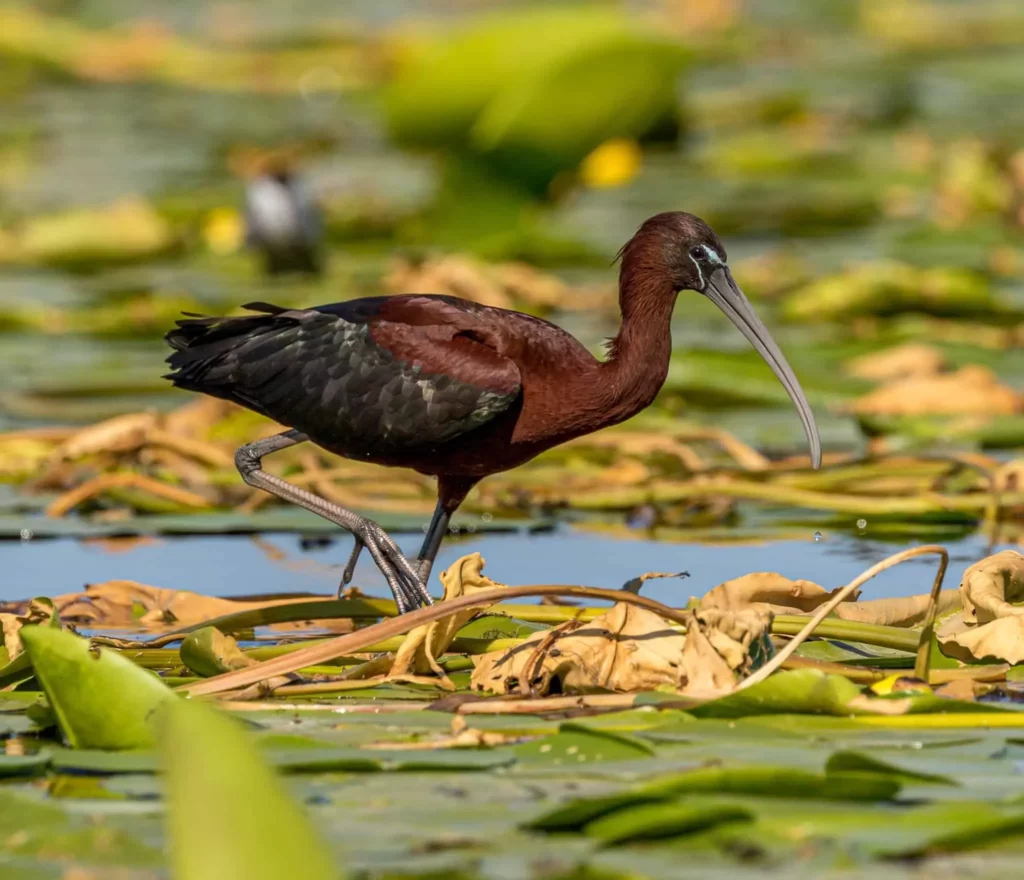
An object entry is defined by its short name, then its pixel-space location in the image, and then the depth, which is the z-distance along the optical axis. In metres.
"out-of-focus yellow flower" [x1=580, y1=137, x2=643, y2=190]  26.75
